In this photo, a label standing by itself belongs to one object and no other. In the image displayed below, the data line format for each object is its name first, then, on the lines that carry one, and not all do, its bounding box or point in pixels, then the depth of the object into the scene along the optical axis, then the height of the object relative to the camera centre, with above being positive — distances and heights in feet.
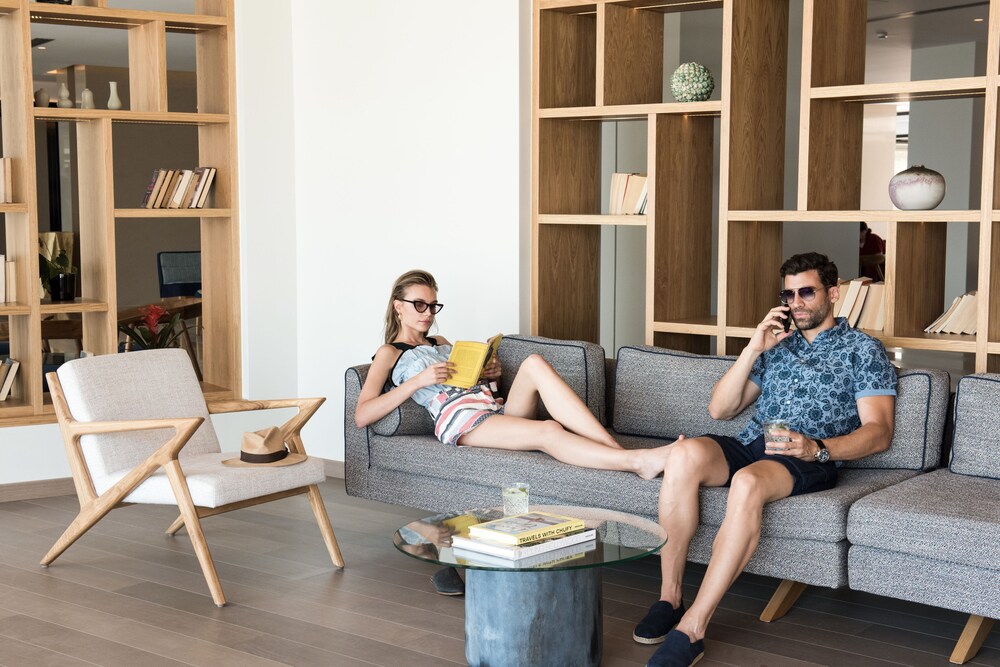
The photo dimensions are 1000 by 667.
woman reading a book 13.47 -2.24
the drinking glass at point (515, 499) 10.73 -2.60
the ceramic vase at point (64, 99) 18.79 +2.11
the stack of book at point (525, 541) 9.75 -2.79
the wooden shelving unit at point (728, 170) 14.08 +0.79
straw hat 13.79 -2.77
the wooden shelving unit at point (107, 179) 18.17 +0.77
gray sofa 11.44 -2.82
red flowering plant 19.79 -1.88
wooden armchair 13.06 -2.80
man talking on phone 11.15 -2.30
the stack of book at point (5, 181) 18.11 +0.70
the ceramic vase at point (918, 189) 13.91 +0.47
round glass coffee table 10.28 -3.49
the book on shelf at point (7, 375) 18.54 -2.48
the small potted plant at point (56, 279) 18.76 -0.90
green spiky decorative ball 15.51 +1.99
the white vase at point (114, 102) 18.93 +2.07
